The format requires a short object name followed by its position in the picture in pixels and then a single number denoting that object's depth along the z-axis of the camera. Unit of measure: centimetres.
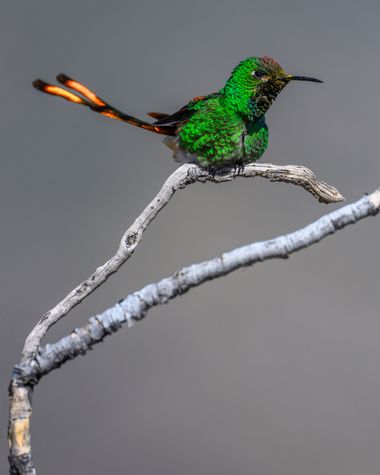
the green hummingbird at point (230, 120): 333
